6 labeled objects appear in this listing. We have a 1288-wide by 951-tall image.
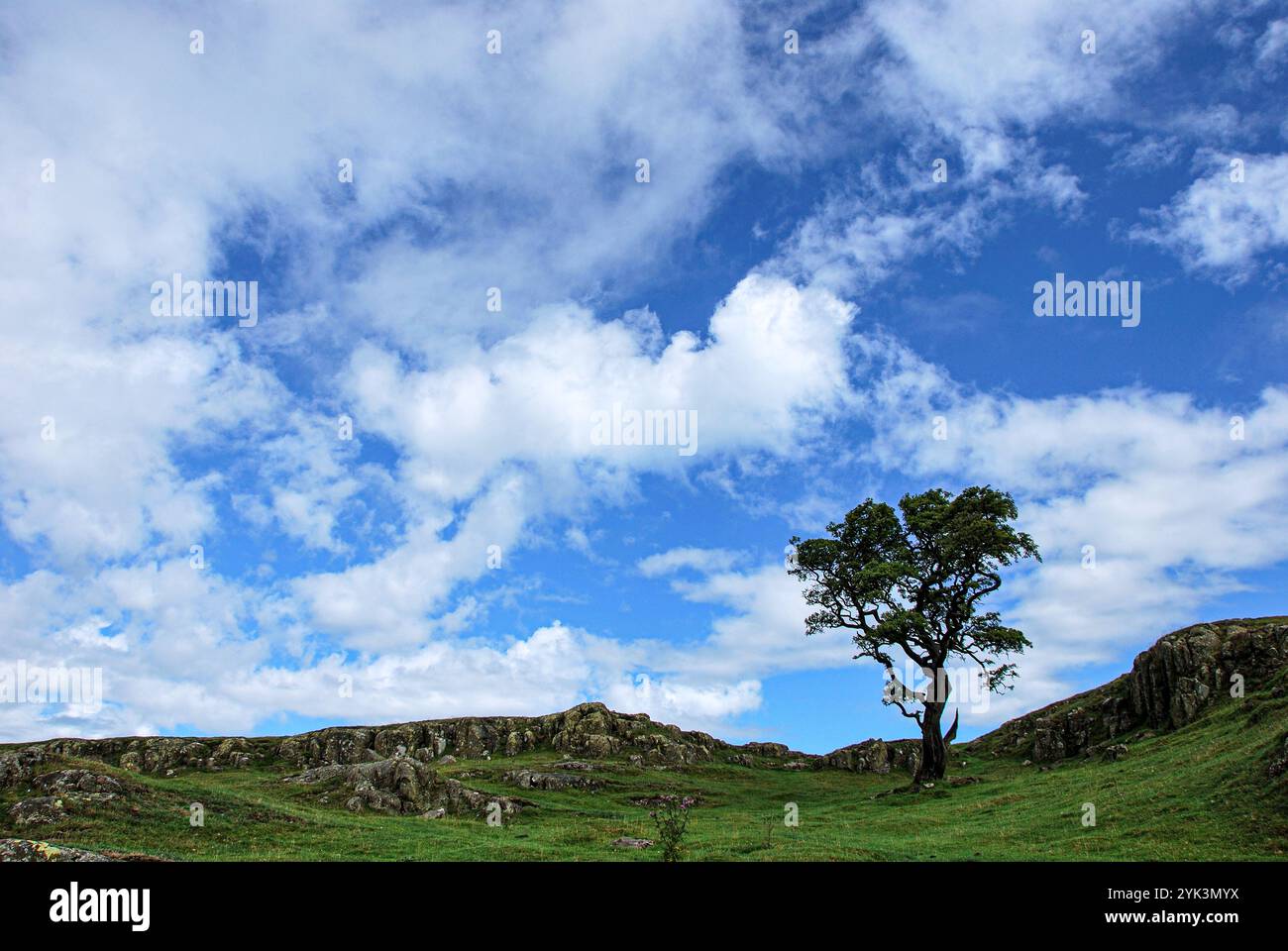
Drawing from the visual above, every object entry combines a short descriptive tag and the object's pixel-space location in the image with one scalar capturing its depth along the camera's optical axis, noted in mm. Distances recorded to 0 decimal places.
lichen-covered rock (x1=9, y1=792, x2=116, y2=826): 29781
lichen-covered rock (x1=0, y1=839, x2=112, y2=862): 19719
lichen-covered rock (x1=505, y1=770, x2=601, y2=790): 65500
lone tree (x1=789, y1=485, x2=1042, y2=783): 58281
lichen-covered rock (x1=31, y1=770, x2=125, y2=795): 33656
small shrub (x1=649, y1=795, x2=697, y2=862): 24109
